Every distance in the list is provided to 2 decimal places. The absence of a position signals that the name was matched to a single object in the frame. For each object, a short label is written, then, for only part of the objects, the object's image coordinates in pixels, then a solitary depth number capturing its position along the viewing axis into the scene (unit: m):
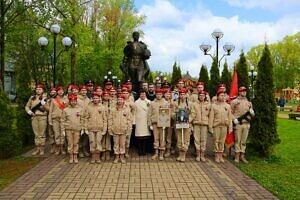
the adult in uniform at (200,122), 5.94
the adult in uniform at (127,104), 6.06
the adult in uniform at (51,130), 6.48
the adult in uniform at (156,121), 6.10
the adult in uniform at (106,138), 5.97
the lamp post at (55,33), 8.66
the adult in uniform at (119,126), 5.79
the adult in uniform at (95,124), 5.75
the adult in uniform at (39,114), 6.39
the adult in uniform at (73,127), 5.73
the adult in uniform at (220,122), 5.92
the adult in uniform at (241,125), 5.98
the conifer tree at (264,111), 6.21
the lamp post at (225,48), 11.64
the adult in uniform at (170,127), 6.21
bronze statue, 7.89
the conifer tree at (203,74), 12.17
